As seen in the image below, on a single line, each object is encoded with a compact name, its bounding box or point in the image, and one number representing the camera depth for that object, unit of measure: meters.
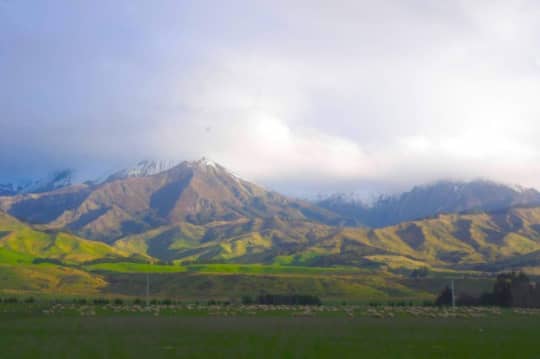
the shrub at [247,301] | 143.20
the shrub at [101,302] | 125.10
